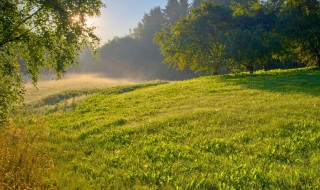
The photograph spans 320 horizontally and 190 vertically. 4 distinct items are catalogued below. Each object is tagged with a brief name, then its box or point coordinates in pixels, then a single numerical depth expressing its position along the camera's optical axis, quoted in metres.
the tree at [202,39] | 38.62
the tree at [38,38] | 11.14
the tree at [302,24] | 31.89
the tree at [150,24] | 115.69
